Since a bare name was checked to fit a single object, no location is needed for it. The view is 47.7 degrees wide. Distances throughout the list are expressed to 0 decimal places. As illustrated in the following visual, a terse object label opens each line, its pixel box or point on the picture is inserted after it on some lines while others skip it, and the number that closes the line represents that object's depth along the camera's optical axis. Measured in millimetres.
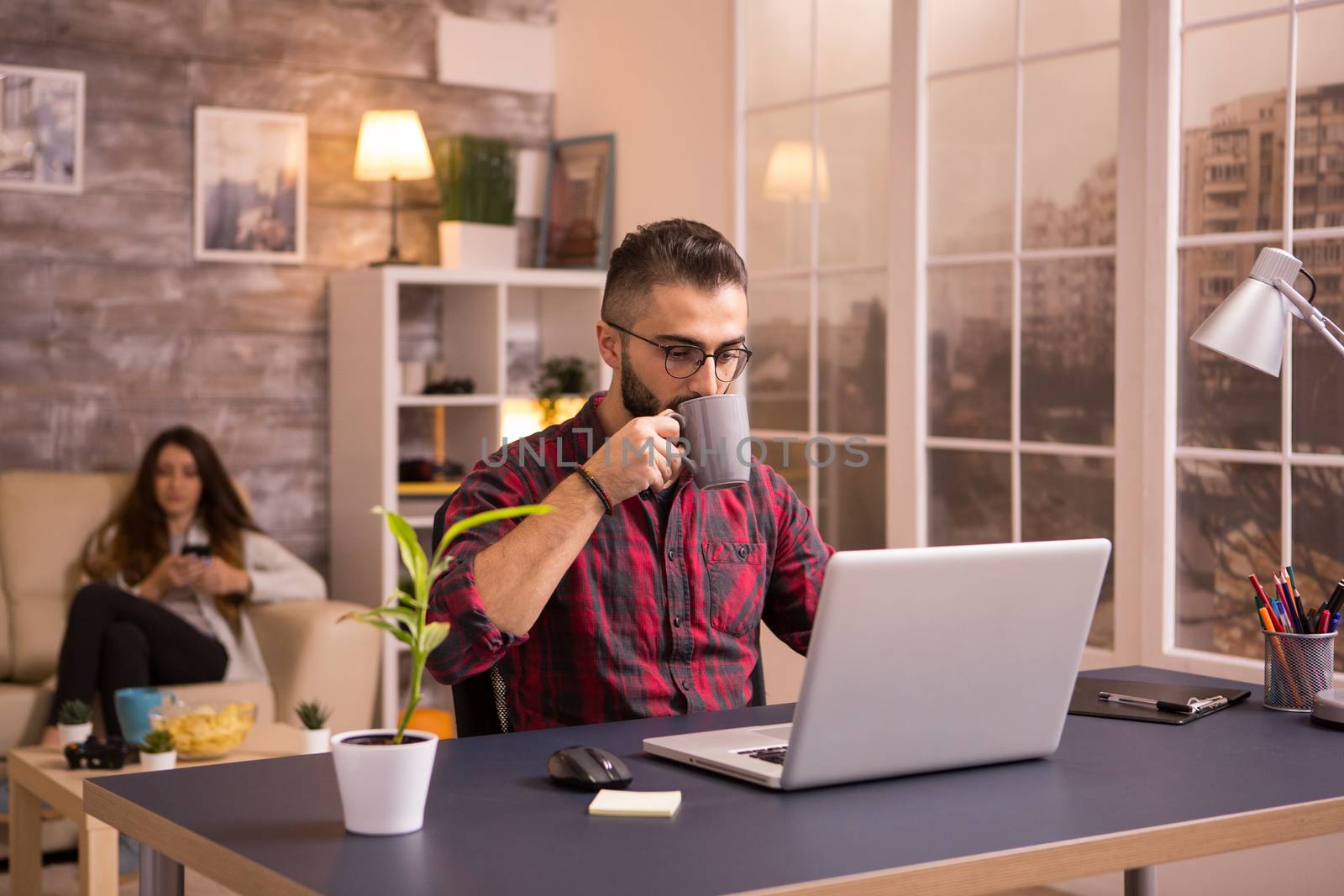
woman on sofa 3936
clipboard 1761
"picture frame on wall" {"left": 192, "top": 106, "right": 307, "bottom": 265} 4570
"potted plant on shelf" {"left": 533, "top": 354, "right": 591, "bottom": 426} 4723
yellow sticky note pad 1307
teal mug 3326
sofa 3984
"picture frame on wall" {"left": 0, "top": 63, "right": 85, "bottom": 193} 4273
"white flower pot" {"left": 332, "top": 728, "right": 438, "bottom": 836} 1225
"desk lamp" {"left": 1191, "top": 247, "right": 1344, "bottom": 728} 1895
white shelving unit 4516
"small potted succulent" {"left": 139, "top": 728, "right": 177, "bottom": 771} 3029
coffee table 2781
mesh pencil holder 1815
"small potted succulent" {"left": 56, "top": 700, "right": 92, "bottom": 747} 3262
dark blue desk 1158
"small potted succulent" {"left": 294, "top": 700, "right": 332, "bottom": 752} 3162
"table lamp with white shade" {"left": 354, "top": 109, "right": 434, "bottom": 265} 4621
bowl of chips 3080
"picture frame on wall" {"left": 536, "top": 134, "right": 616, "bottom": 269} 4977
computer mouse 1393
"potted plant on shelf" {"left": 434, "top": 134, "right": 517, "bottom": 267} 4816
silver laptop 1367
